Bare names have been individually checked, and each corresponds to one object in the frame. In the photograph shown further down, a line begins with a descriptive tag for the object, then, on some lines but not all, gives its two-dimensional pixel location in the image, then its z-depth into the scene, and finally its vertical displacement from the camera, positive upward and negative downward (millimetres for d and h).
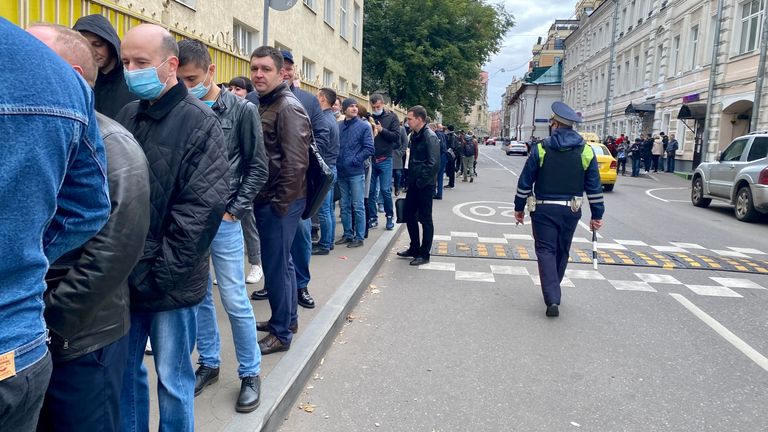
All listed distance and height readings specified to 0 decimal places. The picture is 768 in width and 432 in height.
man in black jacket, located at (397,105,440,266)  7180 -379
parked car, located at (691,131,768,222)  11773 -342
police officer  5492 -324
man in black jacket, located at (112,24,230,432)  2330 -327
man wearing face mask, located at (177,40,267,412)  3184 -367
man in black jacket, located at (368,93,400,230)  9289 -192
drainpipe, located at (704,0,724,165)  23488 +3209
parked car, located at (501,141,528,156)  50531 +201
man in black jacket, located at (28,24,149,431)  1615 -448
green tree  29250 +5114
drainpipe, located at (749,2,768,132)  19594 +2906
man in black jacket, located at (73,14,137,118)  3400 +388
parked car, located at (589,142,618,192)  17734 -399
